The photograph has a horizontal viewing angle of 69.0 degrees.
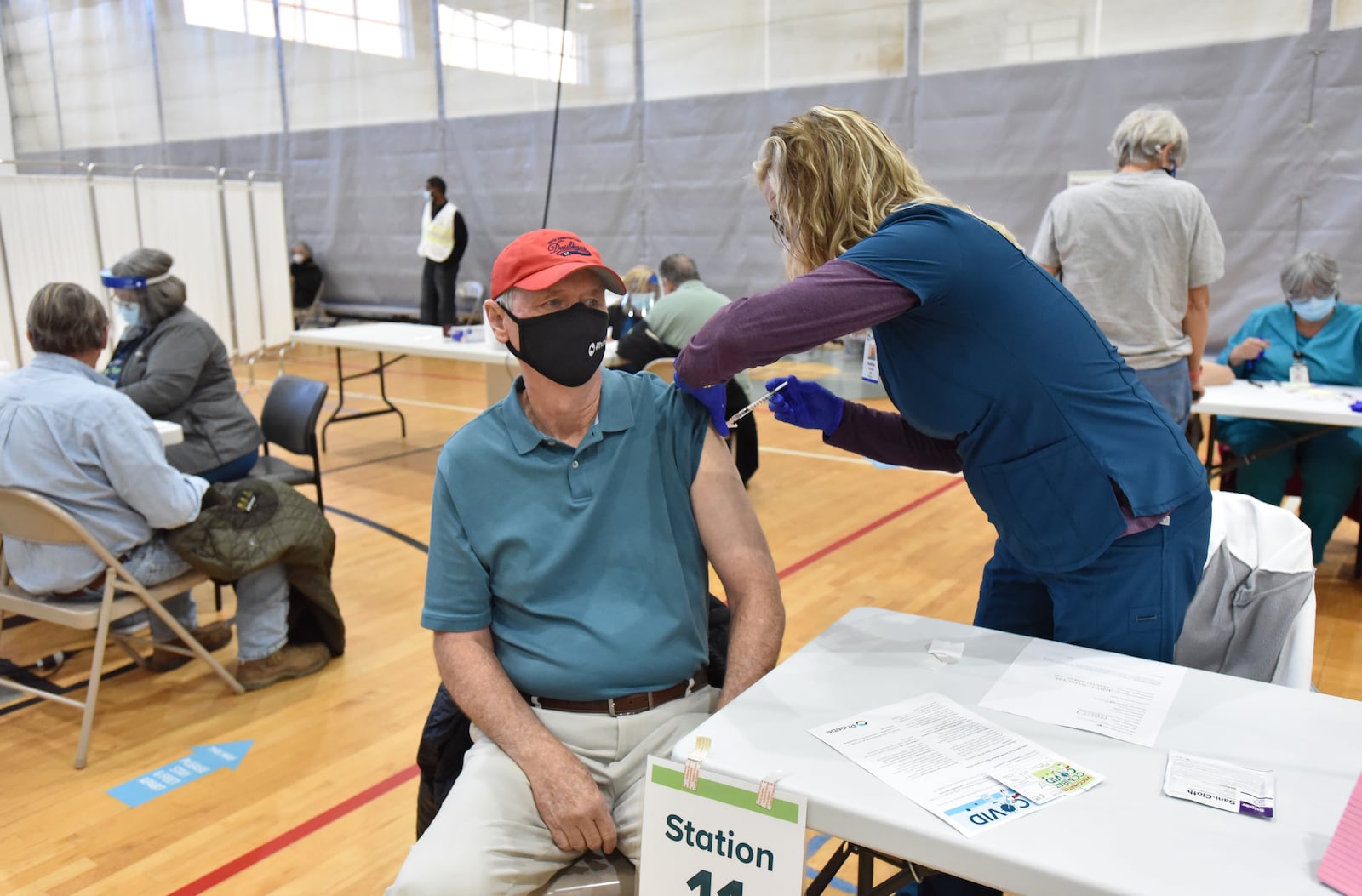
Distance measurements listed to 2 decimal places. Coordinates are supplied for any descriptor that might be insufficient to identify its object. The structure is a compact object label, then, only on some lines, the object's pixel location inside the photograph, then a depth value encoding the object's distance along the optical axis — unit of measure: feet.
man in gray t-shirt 8.93
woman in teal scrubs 12.48
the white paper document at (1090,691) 3.77
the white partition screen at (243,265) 26.96
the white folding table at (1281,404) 11.12
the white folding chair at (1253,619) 5.05
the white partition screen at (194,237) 24.99
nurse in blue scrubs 4.03
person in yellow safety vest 29.71
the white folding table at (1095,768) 2.92
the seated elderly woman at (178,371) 11.39
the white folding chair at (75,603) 8.11
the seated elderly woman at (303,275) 37.76
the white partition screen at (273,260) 27.94
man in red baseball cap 4.97
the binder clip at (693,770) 3.46
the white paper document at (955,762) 3.24
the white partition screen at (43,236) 21.34
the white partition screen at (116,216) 23.63
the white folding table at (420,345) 17.12
